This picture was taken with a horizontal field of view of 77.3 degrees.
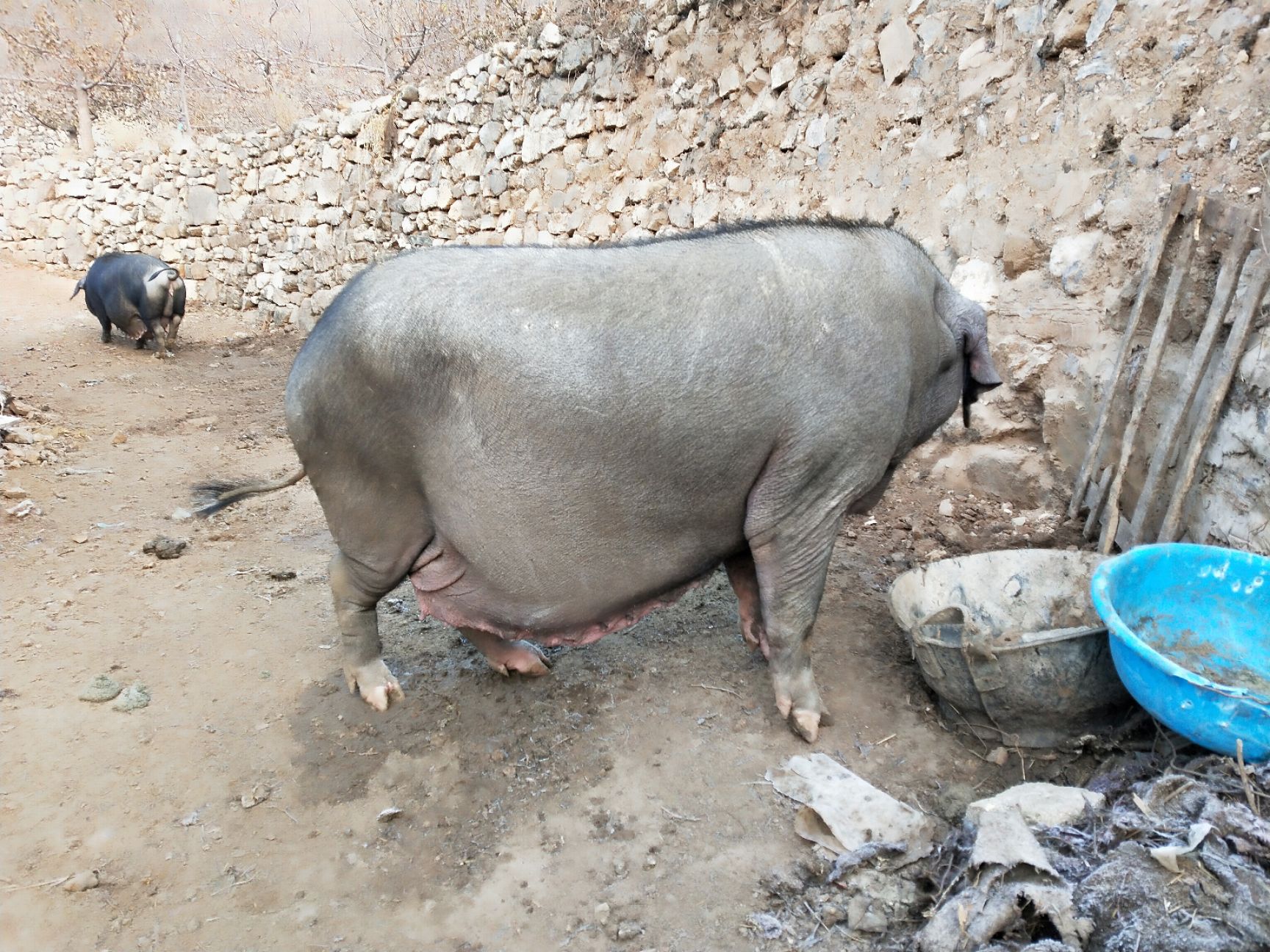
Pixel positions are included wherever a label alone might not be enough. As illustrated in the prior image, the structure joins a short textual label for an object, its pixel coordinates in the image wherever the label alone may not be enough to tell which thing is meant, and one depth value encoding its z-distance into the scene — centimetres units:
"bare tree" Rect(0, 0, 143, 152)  1683
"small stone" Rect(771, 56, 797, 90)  594
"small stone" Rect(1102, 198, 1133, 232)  383
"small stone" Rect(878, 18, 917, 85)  504
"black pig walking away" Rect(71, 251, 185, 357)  992
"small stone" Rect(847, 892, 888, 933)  222
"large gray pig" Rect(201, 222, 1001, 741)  262
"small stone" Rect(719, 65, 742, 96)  641
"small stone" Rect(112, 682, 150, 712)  339
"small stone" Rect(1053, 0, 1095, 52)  403
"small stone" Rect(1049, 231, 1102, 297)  403
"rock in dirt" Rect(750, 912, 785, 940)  229
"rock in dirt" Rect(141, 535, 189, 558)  475
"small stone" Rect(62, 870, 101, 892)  250
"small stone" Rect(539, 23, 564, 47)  817
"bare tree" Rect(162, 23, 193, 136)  1727
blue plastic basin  249
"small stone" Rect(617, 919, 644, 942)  234
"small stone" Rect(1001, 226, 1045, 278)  432
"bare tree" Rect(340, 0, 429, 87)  1226
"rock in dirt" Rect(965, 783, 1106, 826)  230
